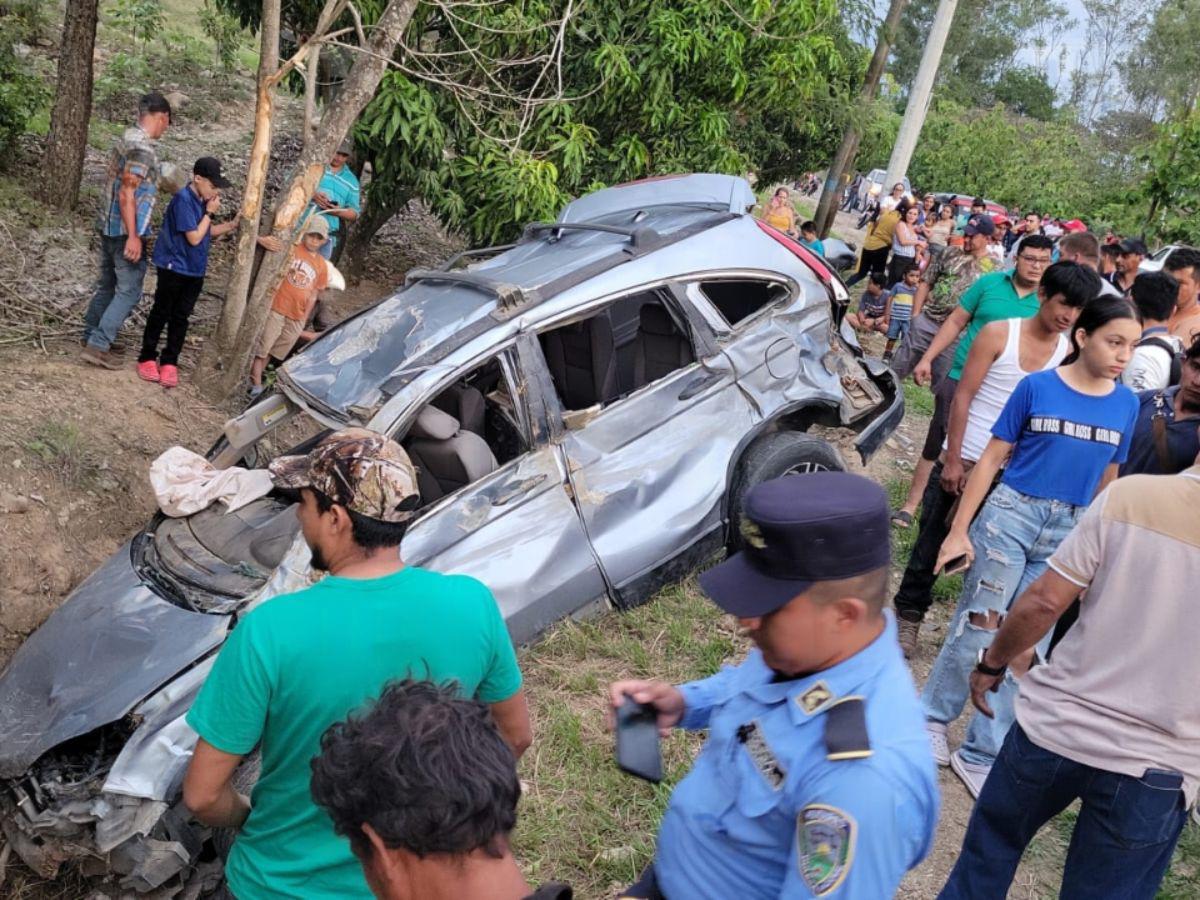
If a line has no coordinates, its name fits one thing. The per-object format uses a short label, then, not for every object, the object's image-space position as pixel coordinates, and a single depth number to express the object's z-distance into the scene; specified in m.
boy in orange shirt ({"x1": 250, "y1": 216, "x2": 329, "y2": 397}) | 6.95
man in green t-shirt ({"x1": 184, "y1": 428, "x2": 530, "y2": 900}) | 1.94
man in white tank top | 4.41
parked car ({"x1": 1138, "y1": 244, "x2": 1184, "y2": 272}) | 10.10
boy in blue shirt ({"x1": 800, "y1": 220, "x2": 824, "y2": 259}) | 12.52
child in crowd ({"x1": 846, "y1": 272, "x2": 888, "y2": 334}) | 11.43
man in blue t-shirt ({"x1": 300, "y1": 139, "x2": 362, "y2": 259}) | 7.82
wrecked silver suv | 3.27
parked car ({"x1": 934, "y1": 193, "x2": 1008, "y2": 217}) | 21.55
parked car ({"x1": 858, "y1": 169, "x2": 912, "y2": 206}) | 29.63
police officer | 1.47
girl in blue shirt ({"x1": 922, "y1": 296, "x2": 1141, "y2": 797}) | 3.53
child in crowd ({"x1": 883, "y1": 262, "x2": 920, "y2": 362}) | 9.95
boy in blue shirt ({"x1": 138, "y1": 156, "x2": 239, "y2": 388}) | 6.27
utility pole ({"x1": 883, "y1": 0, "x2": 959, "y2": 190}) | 17.59
